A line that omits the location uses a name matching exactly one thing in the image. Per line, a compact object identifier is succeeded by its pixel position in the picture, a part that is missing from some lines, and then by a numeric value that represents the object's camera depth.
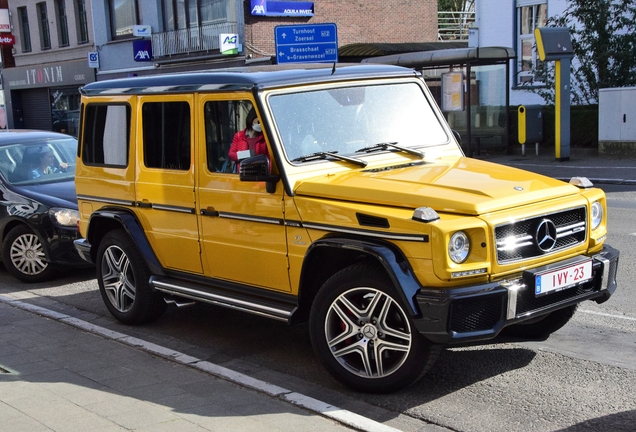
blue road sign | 18.22
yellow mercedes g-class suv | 4.87
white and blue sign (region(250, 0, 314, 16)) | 30.06
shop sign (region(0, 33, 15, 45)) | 41.22
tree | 22.11
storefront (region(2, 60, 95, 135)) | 37.56
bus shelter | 22.62
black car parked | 9.41
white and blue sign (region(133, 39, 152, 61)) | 33.09
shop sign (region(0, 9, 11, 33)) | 41.03
